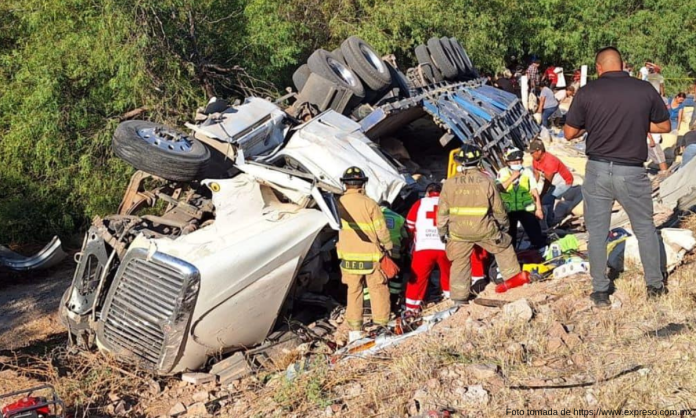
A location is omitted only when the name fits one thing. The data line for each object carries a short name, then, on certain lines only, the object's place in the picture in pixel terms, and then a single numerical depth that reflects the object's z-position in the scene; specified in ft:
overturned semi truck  15.61
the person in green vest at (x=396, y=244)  19.17
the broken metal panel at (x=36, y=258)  26.71
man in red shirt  24.38
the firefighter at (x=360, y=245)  17.37
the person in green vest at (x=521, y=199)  21.31
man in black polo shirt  13.76
